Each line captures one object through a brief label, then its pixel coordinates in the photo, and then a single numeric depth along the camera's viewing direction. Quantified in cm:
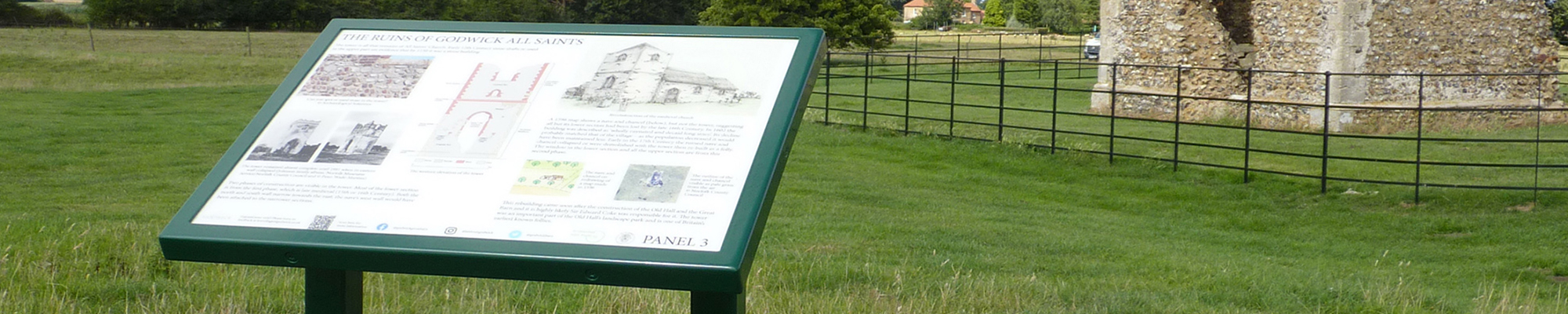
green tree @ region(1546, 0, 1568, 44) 3734
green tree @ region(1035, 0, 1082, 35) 8163
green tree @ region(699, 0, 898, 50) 4294
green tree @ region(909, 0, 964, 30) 10012
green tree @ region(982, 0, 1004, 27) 9562
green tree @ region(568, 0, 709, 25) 6131
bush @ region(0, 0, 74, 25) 4516
